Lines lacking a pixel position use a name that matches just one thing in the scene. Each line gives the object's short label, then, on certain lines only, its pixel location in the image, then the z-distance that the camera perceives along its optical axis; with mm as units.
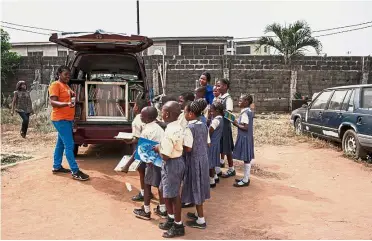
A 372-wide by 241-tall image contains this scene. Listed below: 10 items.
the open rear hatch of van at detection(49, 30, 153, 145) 5613
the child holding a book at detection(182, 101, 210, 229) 3555
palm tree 15625
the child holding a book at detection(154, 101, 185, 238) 3330
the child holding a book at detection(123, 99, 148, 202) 3980
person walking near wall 8742
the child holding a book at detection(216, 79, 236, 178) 5082
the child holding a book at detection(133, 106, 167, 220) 3729
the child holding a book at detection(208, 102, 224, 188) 4657
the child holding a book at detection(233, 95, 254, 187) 4871
